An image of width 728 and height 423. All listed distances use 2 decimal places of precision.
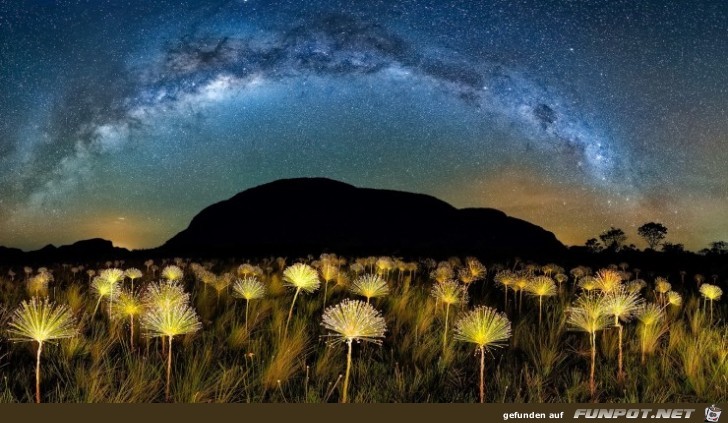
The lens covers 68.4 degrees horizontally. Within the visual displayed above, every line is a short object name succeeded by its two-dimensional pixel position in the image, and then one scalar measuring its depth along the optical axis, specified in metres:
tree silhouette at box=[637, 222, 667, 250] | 66.94
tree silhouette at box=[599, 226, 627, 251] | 60.69
